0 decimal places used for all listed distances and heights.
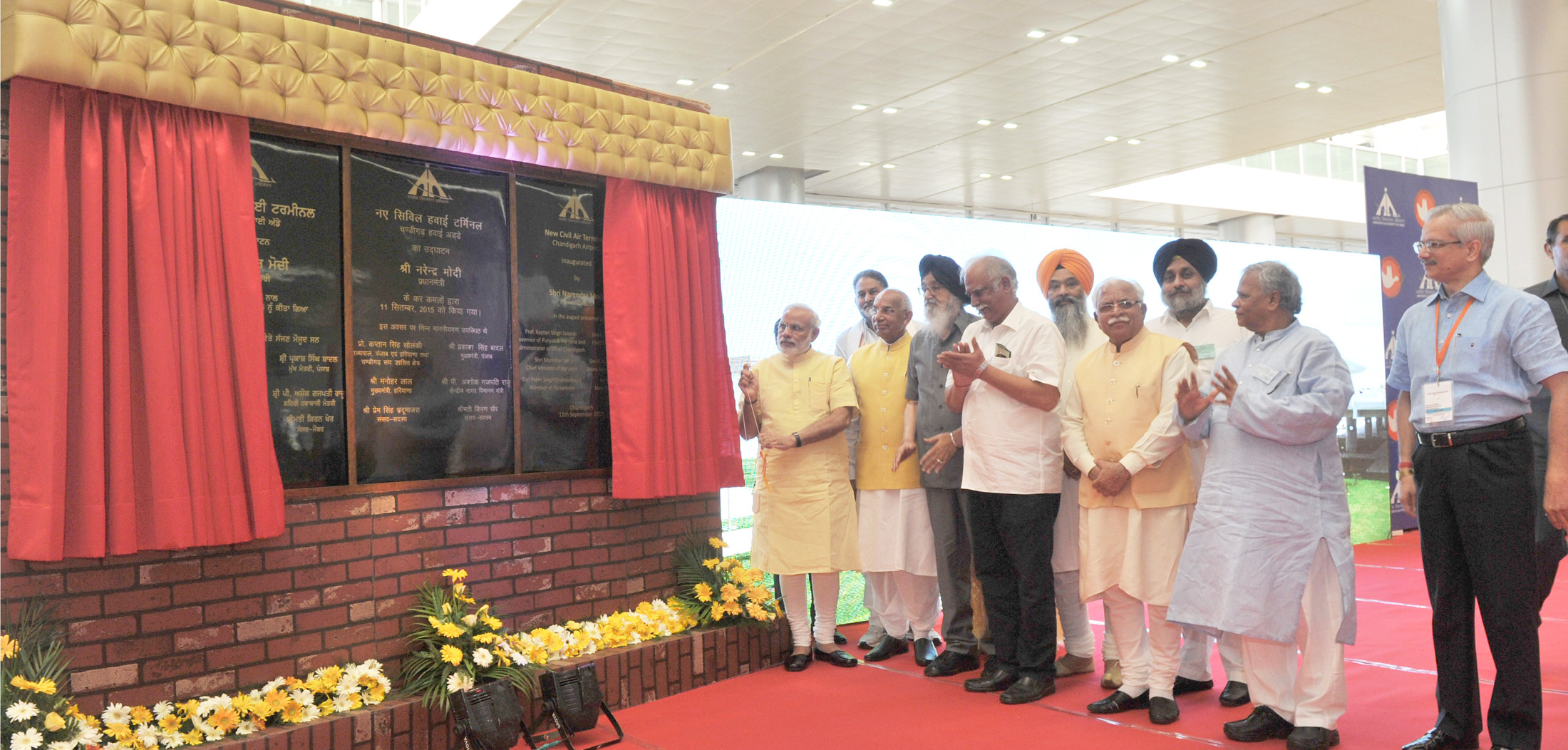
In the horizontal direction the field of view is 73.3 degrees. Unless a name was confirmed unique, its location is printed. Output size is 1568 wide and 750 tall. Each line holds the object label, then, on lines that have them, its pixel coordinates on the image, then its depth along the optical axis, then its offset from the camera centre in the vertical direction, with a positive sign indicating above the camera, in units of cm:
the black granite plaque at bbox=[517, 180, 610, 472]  431 +37
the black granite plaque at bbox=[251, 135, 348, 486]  359 +44
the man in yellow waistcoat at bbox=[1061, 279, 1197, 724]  376 -35
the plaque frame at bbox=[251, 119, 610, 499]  370 +72
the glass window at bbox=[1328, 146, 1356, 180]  2142 +449
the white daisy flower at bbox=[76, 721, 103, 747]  295 -84
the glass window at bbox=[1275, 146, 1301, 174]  2088 +448
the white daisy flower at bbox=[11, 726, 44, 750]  279 -79
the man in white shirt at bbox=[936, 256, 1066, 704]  401 -26
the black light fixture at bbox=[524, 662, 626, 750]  375 -102
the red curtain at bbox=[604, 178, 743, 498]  446 +29
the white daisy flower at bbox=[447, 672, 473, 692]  361 -90
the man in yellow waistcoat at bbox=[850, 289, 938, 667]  470 -43
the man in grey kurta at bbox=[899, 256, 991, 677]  459 -20
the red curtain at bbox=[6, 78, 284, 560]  302 +31
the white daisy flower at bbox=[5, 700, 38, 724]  281 -72
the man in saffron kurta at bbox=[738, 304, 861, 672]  465 -28
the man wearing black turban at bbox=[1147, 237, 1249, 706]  409 +28
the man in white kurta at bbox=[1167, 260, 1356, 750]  329 -45
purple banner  687 +103
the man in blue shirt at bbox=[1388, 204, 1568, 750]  303 -26
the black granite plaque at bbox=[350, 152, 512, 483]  385 +39
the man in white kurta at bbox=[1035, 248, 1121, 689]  446 -38
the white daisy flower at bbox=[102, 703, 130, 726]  306 -81
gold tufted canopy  311 +119
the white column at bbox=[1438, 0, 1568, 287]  730 +180
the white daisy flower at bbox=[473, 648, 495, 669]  370 -83
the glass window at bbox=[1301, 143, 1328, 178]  2130 +455
